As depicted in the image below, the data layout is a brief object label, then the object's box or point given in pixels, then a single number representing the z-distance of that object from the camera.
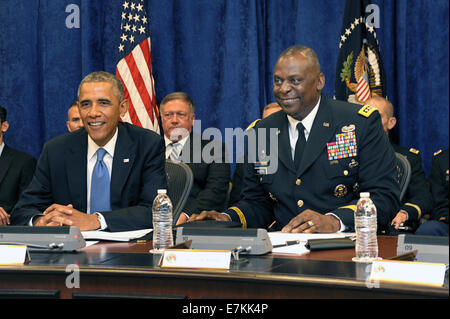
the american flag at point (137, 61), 4.70
